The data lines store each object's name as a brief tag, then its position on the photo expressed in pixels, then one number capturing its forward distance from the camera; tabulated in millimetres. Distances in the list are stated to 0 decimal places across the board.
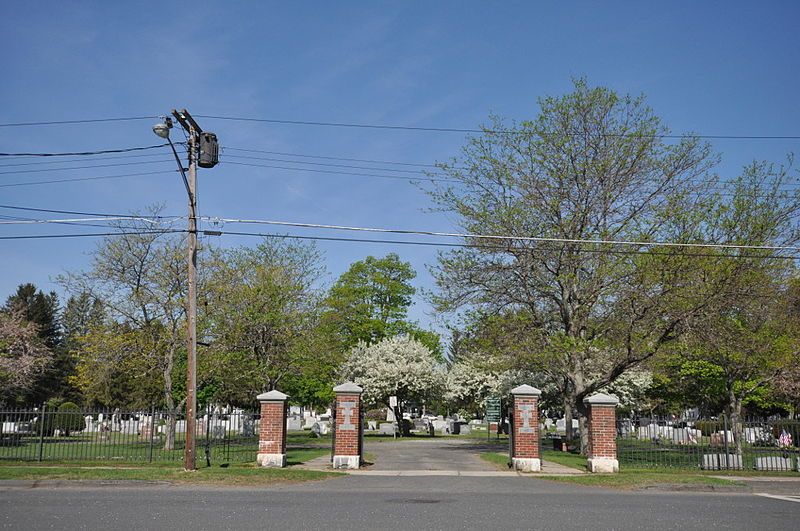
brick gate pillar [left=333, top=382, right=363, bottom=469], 20547
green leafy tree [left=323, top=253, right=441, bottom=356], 58812
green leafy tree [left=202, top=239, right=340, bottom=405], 32031
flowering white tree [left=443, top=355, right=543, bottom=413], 48875
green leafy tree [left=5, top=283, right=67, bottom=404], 67250
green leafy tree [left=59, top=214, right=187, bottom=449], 29734
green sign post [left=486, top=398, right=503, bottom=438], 47419
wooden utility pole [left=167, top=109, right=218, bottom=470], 18844
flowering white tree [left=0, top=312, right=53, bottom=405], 32469
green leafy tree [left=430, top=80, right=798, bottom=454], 23453
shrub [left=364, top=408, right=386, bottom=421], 68812
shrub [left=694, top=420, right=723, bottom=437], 43038
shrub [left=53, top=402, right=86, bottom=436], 36278
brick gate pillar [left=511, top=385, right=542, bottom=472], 20469
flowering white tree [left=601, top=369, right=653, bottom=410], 39156
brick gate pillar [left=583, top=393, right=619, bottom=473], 19781
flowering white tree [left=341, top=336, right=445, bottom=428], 46625
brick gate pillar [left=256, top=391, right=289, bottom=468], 20234
